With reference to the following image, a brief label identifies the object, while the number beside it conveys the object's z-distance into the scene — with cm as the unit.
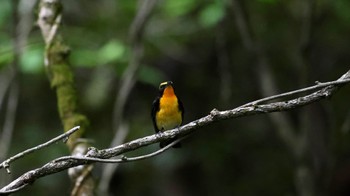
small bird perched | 701
